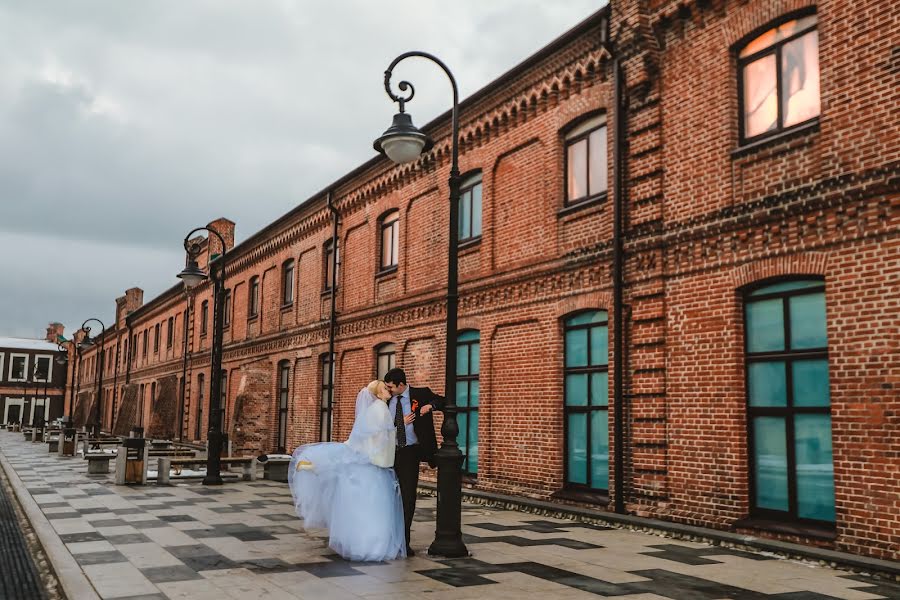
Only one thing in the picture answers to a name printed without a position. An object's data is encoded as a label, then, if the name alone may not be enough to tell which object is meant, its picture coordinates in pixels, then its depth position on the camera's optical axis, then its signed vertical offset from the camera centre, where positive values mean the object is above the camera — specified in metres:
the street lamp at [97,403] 35.24 -0.50
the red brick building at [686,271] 8.65 +1.88
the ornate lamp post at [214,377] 16.47 +0.40
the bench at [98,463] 18.66 -1.66
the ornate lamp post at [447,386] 8.37 +0.15
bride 8.12 -0.98
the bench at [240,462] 17.91 -1.54
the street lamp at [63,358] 42.07 +1.89
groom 8.80 -0.37
